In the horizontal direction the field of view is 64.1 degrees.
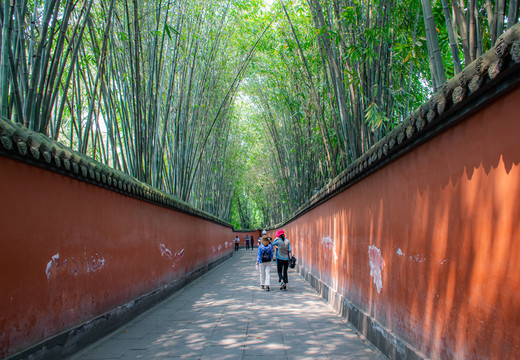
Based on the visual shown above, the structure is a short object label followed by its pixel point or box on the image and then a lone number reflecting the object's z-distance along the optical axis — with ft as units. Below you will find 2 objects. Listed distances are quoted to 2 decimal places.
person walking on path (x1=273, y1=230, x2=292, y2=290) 27.14
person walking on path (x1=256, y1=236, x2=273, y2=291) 26.63
